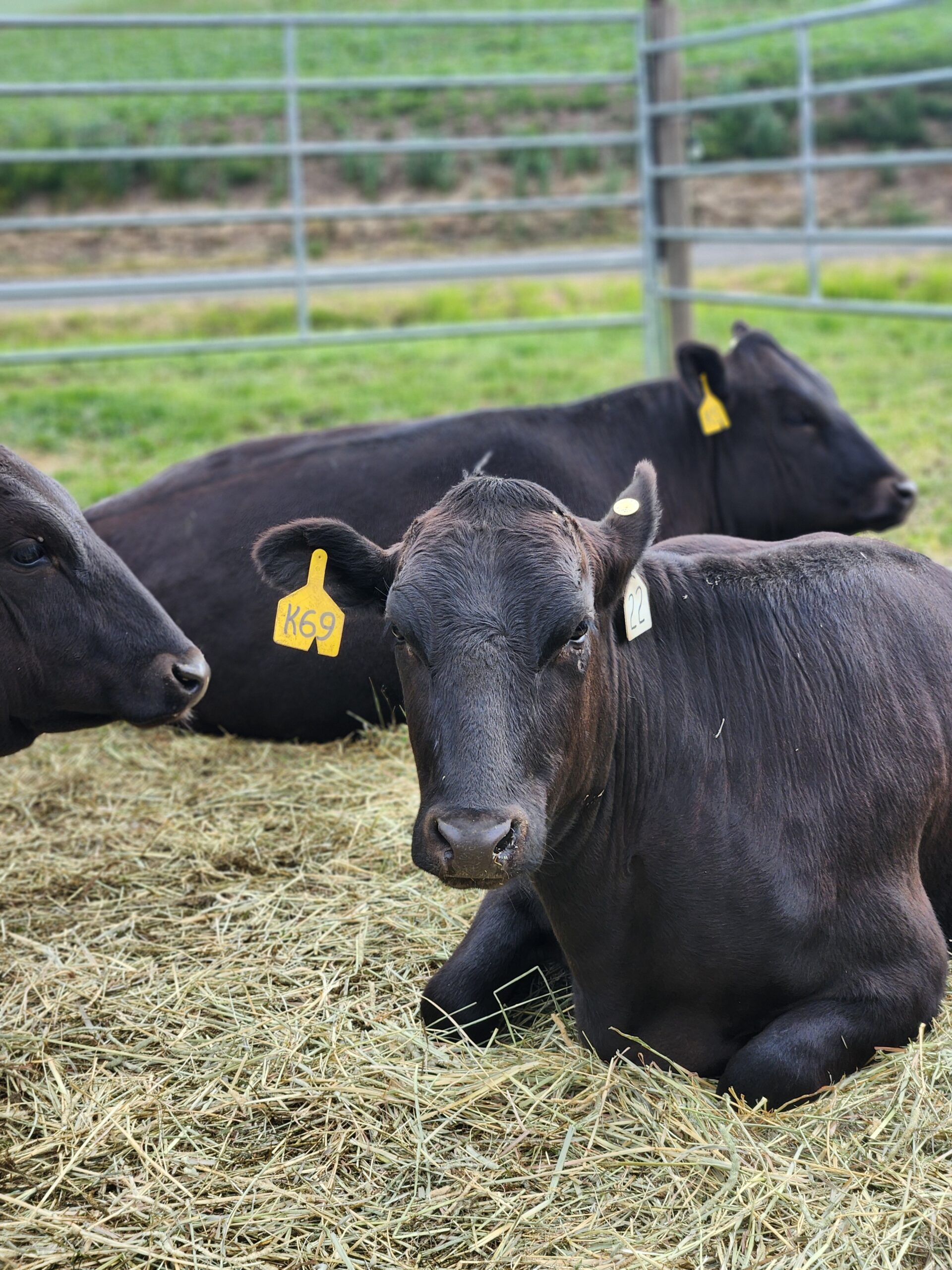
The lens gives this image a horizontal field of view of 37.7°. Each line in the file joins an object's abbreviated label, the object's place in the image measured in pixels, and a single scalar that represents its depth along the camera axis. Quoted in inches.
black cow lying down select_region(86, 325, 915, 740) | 216.7
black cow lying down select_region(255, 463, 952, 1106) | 110.4
